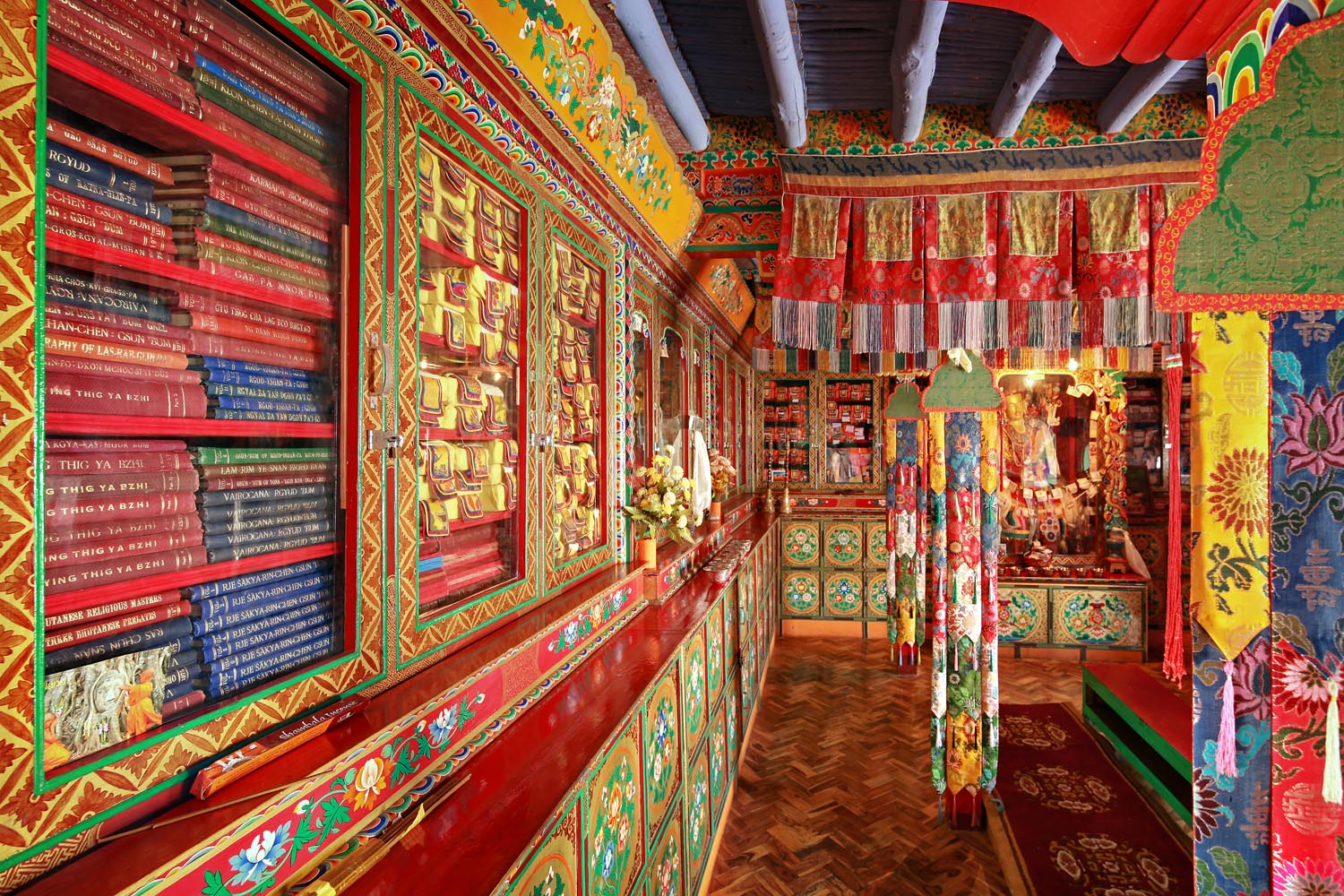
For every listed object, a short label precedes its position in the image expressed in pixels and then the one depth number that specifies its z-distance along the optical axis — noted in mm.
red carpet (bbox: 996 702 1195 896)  3193
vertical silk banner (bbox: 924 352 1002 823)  4062
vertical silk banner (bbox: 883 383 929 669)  6727
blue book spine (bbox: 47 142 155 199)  873
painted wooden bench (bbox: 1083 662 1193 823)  3705
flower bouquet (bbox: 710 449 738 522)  5453
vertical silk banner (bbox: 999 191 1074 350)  3211
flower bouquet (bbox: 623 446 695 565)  3275
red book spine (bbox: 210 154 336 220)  1133
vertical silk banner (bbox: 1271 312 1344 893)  1282
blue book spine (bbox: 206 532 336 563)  1131
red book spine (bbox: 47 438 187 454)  874
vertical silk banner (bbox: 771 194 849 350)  3332
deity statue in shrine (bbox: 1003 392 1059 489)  8258
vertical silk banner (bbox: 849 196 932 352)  3309
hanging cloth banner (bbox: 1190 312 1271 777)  1332
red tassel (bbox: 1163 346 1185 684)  1671
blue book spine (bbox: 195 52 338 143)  1112
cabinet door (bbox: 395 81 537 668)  1565
